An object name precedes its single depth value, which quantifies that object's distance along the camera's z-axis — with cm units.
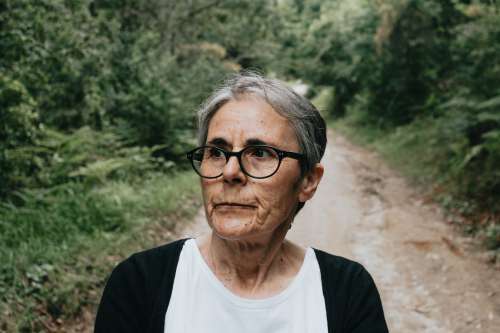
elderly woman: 154
